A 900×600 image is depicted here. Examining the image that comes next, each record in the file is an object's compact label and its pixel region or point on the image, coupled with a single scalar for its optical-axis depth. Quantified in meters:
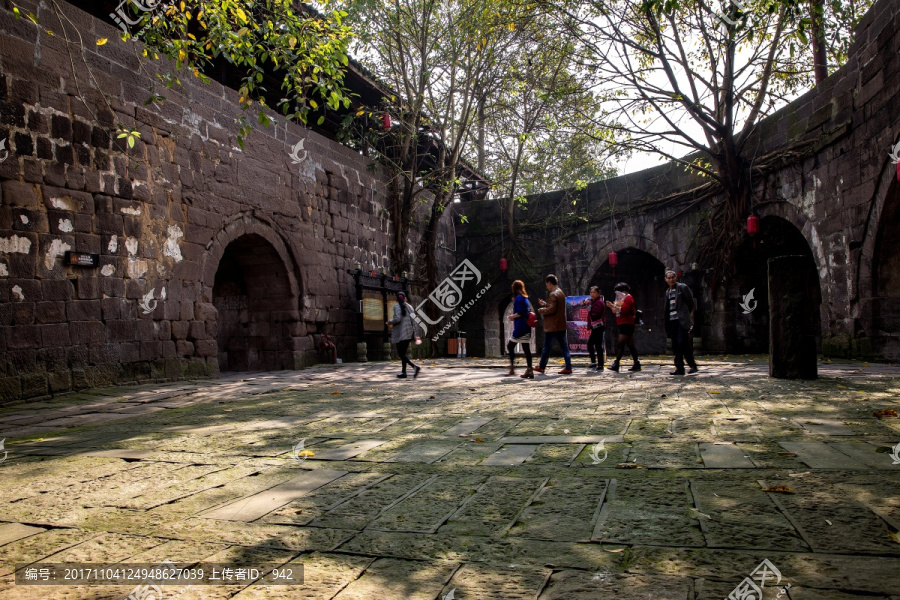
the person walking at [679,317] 8.16
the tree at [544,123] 12.39
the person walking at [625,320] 9.16
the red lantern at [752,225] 11.63
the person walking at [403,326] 8.80
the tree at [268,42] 5.79
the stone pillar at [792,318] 6.43
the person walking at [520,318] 8.75
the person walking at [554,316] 8.85
